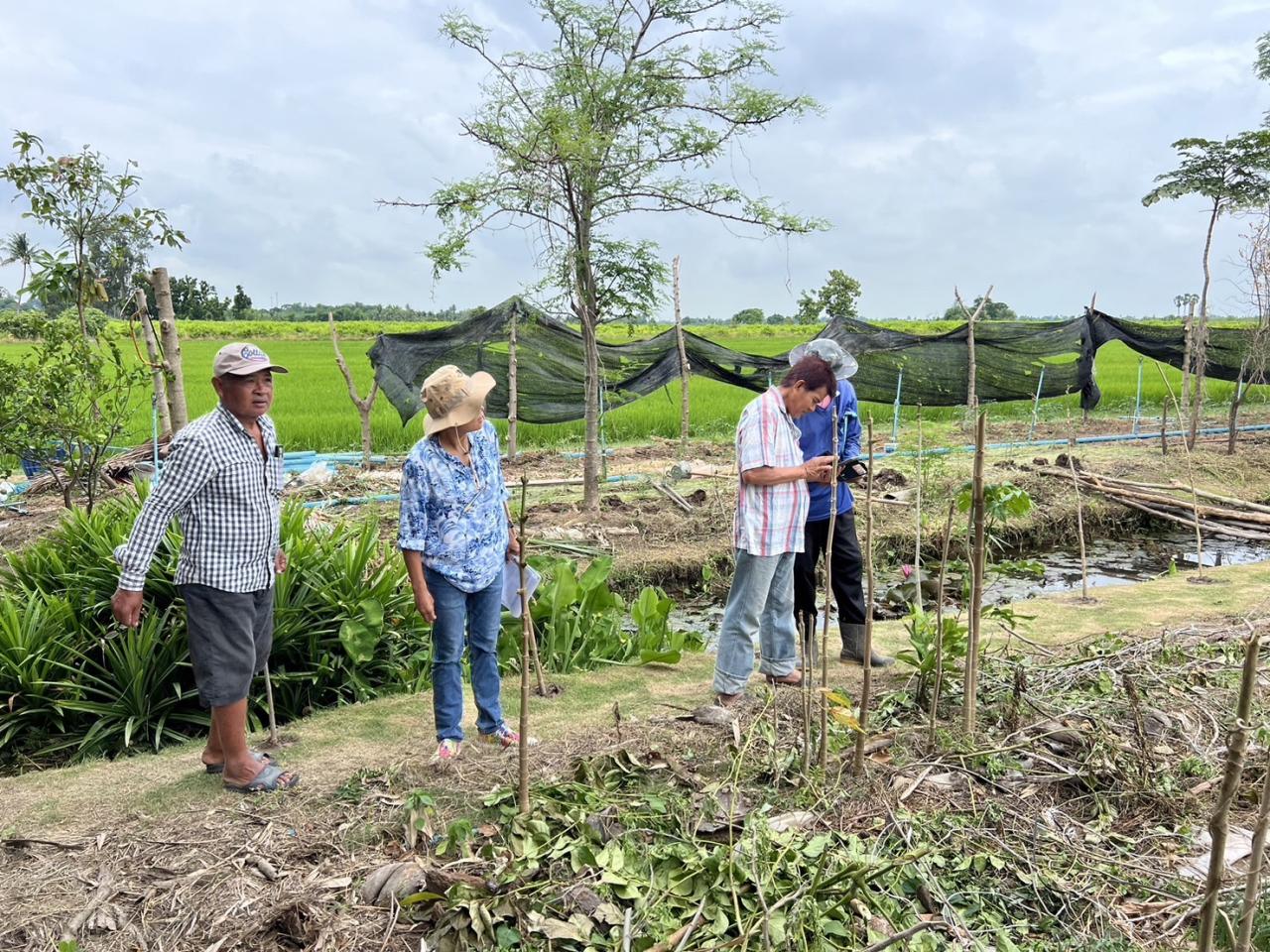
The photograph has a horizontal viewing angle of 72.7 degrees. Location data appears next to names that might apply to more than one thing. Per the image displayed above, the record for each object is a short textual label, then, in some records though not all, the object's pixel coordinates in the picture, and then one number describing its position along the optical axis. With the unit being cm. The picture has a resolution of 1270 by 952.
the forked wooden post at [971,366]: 1188
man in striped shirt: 325
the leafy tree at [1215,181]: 1095
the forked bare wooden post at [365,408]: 886
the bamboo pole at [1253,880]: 140
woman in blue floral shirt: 282
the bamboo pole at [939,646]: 262
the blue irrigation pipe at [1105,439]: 1095
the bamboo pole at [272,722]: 307
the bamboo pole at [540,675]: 343
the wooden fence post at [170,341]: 461
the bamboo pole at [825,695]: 229
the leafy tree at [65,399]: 486
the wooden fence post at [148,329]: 485
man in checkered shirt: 254
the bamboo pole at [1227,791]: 133
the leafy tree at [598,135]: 637
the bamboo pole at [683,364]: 1026
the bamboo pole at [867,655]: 226
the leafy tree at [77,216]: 531
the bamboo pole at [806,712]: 243
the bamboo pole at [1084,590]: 520
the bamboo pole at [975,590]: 245
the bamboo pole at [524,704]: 216
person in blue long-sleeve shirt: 369
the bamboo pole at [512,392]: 934
